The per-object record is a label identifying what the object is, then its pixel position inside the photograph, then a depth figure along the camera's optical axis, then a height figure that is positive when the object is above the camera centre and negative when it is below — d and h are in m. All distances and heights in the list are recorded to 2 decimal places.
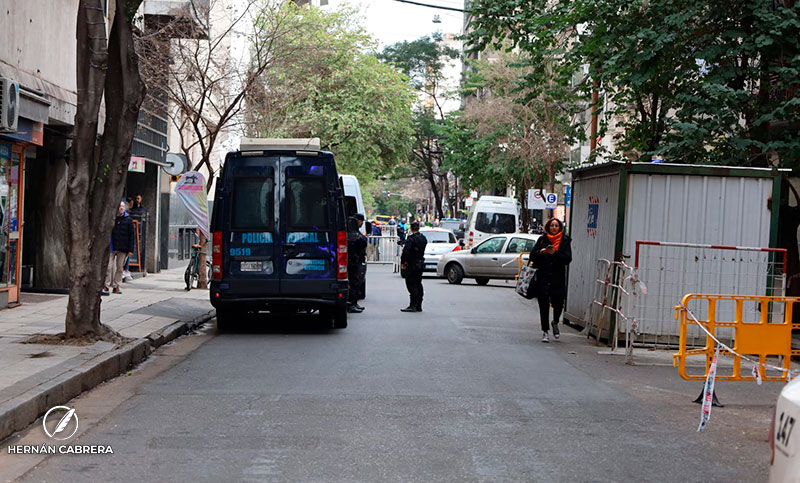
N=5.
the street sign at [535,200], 38.91 +1.08
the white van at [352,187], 24.47 +0.82
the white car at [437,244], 33.59 -0.77
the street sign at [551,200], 38.21 +1.10
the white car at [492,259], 28.66 -1.01
